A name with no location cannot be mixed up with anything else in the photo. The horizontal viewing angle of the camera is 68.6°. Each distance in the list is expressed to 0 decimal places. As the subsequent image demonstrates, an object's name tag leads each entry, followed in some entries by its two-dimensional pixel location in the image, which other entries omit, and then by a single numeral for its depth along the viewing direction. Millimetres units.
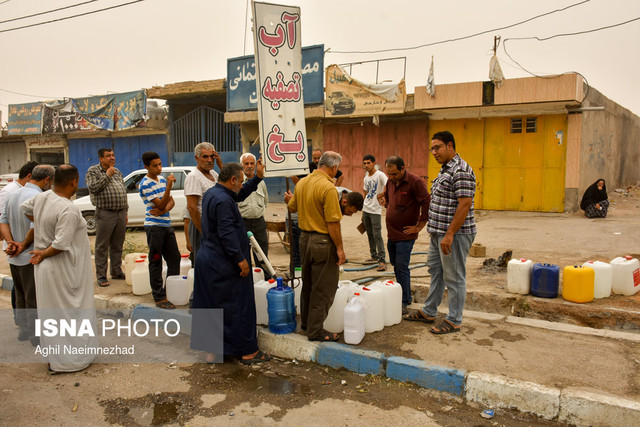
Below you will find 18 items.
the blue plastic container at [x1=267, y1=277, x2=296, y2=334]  4633
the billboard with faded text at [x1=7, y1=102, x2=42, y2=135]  24188
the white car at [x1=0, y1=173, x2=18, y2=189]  17694
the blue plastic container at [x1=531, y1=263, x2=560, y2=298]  5594
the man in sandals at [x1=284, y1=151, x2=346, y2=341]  4195
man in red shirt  5234
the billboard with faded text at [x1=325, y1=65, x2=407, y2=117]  15039
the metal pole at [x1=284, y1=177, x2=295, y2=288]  4733
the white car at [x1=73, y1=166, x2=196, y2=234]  11773
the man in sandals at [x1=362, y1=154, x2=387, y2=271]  7473
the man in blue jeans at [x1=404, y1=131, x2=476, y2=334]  4266
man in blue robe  4117
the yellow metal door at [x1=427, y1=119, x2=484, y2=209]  14594
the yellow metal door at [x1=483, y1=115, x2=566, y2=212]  13523
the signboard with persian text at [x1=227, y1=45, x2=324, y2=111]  16203
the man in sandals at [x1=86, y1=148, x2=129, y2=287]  6289
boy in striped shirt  5496
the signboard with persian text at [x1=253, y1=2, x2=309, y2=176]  4641
